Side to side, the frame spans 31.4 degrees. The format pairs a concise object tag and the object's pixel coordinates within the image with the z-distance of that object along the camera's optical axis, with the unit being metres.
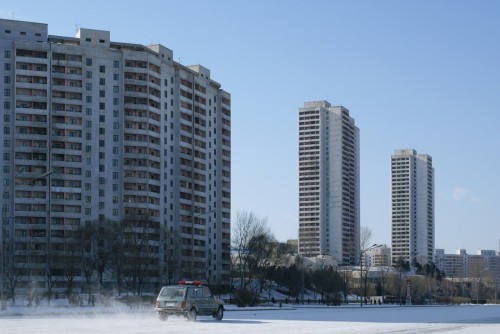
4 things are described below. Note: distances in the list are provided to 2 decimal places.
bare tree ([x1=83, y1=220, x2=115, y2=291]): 111.17
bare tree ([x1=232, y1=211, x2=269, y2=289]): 139.25
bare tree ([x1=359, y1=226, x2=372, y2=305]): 157.80
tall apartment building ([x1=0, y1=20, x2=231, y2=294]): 132.25
